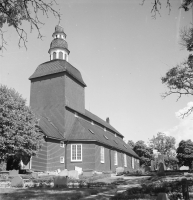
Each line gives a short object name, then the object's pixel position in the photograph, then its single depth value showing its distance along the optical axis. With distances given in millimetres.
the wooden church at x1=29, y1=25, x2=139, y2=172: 29828
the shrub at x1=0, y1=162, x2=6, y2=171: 25011
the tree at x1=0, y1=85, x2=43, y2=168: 22906
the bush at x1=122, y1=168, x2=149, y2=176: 28859
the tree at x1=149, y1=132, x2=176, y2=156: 90438
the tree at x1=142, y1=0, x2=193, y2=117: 23884
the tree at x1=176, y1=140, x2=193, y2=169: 71312
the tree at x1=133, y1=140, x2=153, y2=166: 73250
